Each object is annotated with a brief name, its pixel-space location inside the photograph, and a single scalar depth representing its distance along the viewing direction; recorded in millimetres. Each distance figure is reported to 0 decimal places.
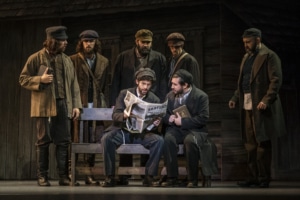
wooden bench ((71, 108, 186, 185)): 15906
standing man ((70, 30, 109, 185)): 17297
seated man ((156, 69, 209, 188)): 15437
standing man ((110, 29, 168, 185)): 17108
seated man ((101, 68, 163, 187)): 15570
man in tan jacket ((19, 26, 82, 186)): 16187
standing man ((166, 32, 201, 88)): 16984
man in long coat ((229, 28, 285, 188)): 15945
